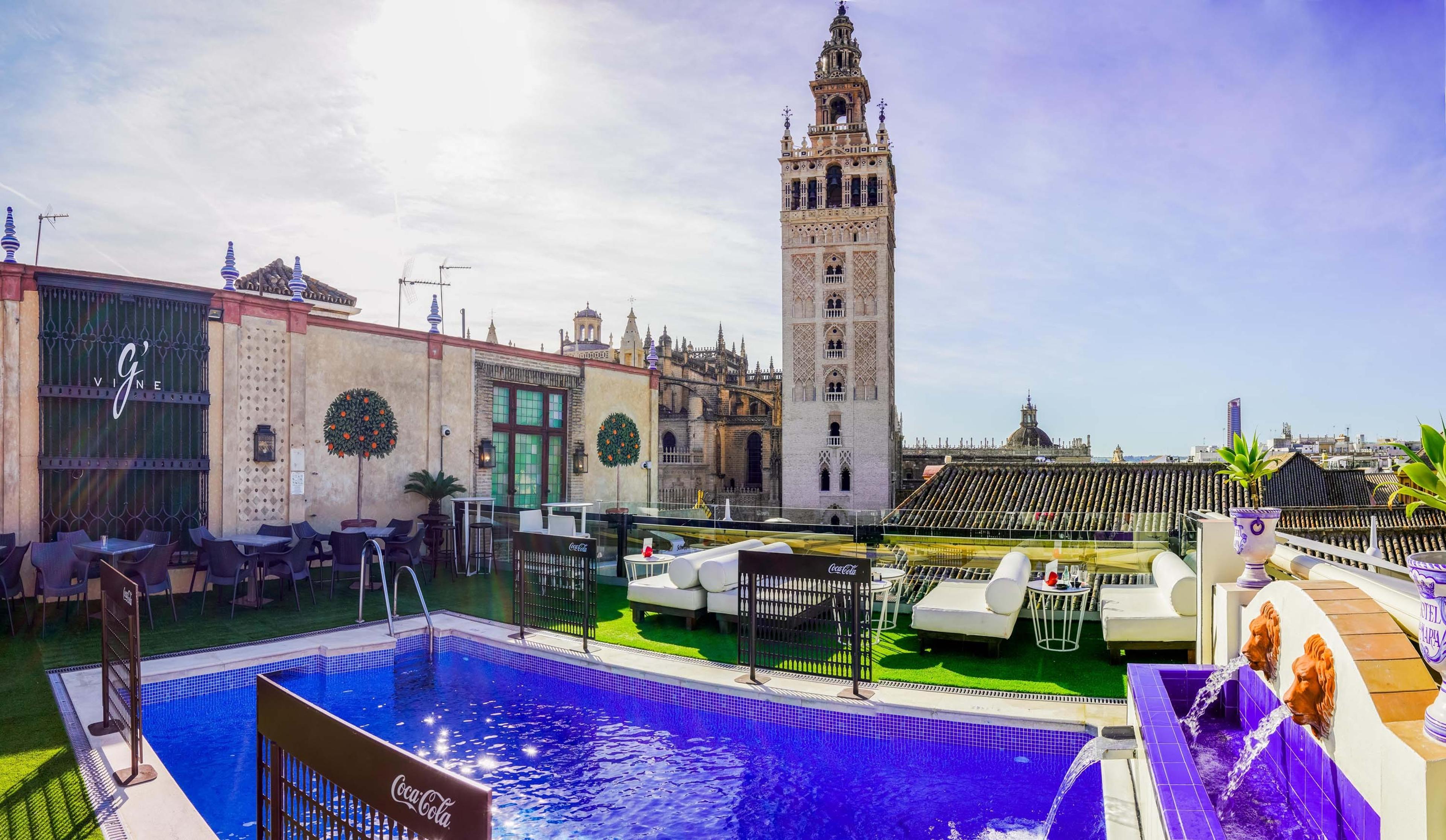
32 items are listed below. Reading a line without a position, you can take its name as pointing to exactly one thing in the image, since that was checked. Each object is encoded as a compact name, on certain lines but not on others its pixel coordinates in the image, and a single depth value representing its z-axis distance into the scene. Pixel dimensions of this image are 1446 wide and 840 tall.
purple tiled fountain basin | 2.73
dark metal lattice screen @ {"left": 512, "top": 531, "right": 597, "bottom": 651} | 7.45
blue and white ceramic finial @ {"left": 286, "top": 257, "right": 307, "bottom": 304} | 12.20
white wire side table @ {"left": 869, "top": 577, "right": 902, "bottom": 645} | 7.25
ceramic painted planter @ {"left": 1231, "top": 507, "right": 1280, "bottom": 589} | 4.88
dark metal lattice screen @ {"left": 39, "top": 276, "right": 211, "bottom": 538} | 9.62
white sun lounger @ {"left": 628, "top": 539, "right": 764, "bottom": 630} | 8.25
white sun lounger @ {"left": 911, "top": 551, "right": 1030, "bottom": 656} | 6.83
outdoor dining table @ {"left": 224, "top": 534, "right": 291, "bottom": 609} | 9.14
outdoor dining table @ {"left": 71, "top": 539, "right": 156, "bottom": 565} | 8.14
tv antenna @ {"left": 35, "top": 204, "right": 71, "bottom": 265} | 13.70
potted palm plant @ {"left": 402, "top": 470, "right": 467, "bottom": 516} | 13.16
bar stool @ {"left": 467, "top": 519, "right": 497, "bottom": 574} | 12.25
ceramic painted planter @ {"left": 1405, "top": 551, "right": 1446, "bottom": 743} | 2.20
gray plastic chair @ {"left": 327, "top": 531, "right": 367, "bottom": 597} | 9.90
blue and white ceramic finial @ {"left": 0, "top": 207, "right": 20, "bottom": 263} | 9.41
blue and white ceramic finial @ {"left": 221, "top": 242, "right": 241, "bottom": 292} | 11.11
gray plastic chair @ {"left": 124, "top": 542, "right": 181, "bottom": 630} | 7.90
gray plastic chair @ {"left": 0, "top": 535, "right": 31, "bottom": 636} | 7.72
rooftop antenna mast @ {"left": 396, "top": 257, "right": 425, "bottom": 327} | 20.58
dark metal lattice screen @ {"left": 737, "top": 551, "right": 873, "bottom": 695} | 6.06
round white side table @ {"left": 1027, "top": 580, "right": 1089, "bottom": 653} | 7.11
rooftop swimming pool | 4.54
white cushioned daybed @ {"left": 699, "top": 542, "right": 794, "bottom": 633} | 8.01
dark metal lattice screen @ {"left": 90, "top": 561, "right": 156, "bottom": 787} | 4.25
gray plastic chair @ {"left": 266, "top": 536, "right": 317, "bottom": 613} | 9.06
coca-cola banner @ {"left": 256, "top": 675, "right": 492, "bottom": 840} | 1.59
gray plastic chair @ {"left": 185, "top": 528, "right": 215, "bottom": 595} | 9.60
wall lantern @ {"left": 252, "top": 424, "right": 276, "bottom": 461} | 11.25
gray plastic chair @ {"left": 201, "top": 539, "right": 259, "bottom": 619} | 8.58
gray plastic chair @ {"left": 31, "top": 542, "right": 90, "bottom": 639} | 7.81
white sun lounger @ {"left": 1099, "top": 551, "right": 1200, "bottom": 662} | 6.38
